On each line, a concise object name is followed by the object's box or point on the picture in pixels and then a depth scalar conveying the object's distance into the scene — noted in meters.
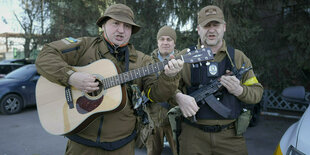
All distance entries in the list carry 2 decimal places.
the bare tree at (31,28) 11.38
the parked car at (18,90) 6.68
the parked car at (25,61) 10.76
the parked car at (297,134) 1.58
